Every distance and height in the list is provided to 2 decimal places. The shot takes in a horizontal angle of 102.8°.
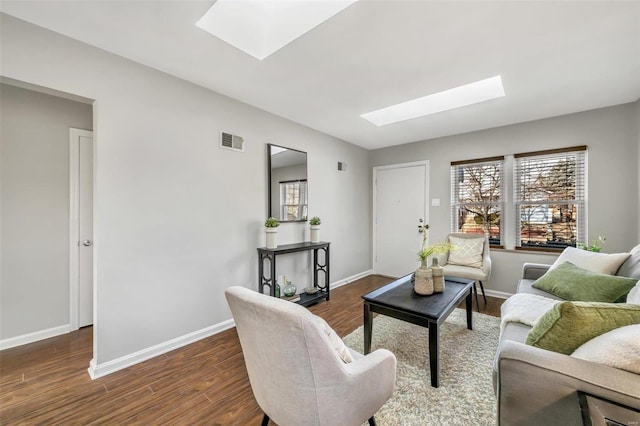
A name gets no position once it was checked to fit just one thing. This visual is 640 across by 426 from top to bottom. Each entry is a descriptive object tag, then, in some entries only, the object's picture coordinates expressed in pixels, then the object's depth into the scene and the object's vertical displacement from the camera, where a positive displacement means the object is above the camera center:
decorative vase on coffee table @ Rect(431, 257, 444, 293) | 2.29 -0.60
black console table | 2.89 -0.74
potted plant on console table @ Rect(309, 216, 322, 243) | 3.61 -0.23
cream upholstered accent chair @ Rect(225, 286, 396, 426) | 0.96 -0.65
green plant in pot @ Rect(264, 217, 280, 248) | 2.97 -0.22
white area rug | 1.53 -1.21
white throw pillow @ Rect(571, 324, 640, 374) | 0.89 -0.50
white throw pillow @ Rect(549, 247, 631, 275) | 2.11 -0.42
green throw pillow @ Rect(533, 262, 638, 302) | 1.76 -0.55
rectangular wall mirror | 3.21 +0.38
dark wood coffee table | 1.78 -0.73
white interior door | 2.66 -0.17
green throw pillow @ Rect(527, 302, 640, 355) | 1.04 -0.45
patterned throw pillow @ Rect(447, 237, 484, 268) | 3.41 -0.55
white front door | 4.38 -0.03
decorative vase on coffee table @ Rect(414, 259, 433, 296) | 2.21 -0.61
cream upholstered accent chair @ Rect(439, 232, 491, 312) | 3.17 -0.63
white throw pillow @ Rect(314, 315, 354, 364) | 1.02 -0.57
